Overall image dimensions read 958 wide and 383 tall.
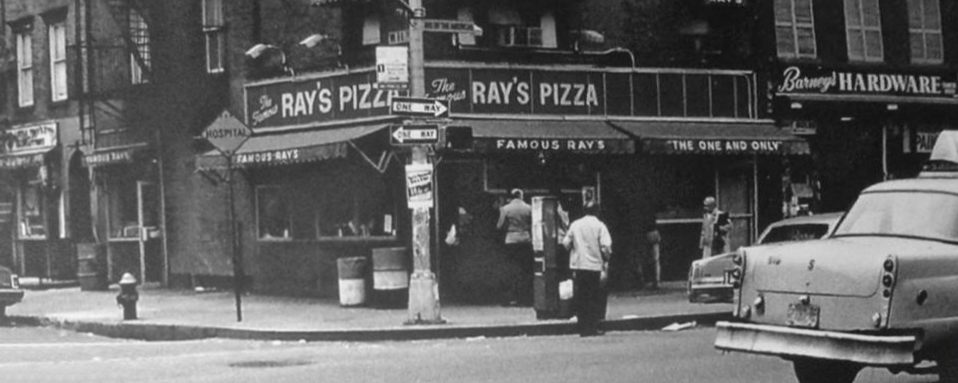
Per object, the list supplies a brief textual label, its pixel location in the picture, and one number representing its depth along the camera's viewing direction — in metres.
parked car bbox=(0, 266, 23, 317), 23.92
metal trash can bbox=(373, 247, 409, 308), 23.19
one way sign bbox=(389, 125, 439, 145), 19.81
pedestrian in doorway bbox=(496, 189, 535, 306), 23.27
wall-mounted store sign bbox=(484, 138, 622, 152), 23.80
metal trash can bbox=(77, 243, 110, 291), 30.66
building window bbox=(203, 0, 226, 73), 28.41
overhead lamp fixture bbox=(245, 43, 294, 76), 26.80
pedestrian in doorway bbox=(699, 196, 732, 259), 24.41
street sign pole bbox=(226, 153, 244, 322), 20.94
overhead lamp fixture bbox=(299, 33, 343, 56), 25.44
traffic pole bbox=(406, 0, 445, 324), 20.12
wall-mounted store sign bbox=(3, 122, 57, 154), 34.62
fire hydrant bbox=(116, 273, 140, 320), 22.38
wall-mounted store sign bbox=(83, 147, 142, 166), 30.72
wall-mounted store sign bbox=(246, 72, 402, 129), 24.64
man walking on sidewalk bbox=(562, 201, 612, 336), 18.77
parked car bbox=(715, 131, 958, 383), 10.57
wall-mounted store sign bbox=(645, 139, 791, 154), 25.11
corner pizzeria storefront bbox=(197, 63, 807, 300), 24.44
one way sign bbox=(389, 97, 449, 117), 19.67
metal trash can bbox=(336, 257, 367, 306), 23.69
